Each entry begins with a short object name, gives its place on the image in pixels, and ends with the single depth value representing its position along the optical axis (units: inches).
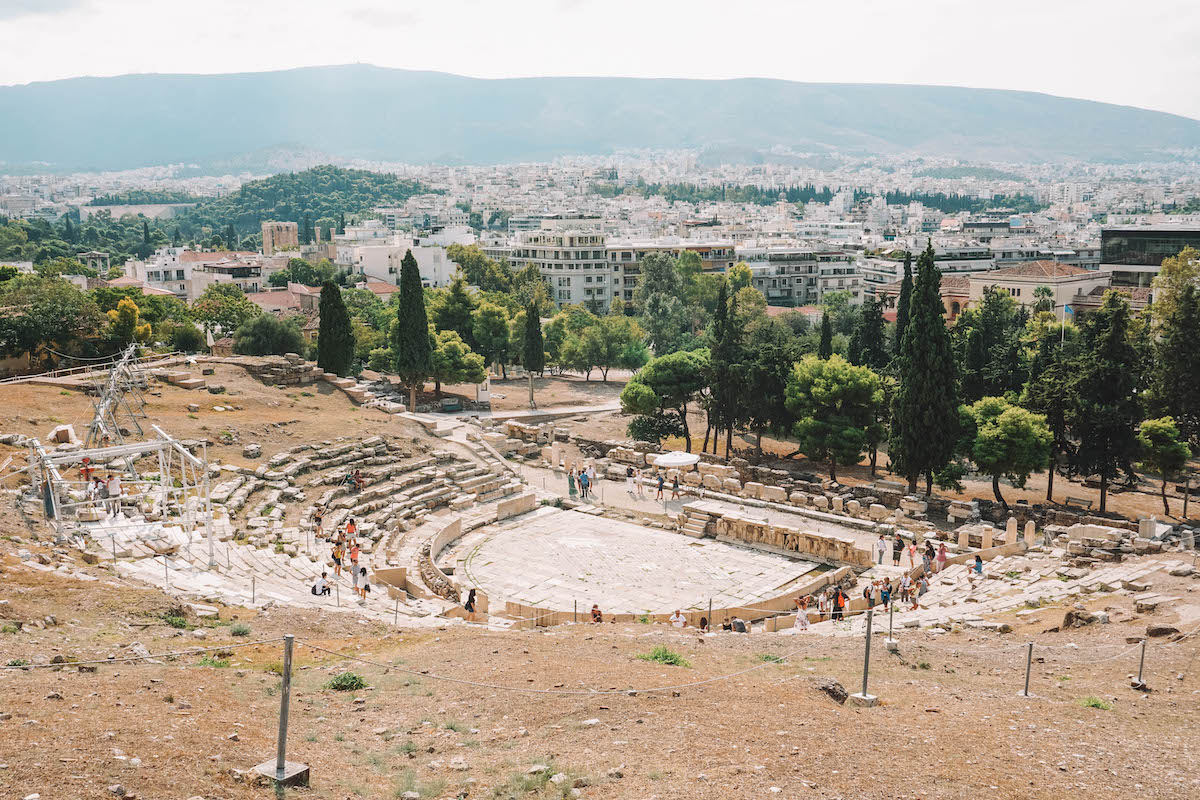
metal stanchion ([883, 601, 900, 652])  672.4
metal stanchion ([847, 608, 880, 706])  533.0
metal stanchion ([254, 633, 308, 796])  384.8
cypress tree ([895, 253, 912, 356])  2128.4
